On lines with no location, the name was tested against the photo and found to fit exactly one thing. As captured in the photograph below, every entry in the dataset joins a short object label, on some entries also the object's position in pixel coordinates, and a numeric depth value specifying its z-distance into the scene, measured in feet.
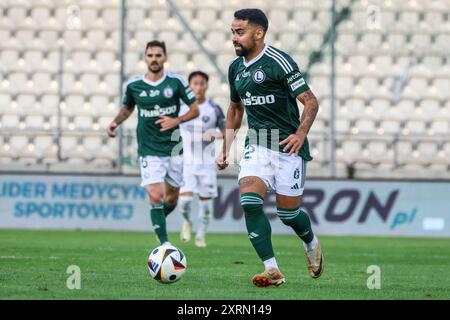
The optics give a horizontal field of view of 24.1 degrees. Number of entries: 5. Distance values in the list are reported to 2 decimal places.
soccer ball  29.19
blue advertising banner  63.62
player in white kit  53.52
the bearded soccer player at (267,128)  29.32
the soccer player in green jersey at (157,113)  42.65
